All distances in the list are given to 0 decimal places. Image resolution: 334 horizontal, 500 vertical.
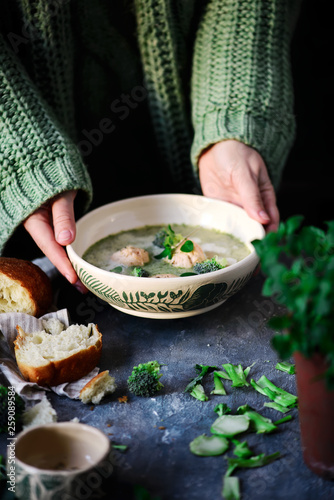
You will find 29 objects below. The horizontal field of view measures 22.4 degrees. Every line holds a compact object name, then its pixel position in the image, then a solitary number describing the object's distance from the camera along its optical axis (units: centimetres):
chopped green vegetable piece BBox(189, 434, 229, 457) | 70
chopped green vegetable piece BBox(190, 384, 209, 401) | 75
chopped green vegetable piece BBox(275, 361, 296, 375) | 78
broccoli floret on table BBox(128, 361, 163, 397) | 76
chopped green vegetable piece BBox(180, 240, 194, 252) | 87
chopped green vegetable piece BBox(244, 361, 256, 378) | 78
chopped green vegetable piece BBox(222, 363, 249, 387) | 77
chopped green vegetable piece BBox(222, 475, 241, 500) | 66
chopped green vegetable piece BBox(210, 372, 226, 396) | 76
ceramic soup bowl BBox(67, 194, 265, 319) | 80
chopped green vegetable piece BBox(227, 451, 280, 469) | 68
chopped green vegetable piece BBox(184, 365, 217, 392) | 77
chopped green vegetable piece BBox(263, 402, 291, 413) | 74
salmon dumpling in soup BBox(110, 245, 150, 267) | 87
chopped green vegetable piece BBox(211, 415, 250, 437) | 71
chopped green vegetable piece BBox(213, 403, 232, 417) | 74
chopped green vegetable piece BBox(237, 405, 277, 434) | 71
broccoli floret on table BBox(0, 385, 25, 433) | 72
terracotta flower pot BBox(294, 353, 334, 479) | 64
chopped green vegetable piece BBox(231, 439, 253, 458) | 69
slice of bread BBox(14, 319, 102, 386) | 76
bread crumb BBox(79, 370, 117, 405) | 75
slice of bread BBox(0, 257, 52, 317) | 85
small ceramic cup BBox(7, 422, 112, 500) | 62
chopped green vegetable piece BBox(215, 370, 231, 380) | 78
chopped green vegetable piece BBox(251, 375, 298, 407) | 74
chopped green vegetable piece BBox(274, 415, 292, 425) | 72
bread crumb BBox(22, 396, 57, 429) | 72
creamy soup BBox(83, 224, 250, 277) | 88
